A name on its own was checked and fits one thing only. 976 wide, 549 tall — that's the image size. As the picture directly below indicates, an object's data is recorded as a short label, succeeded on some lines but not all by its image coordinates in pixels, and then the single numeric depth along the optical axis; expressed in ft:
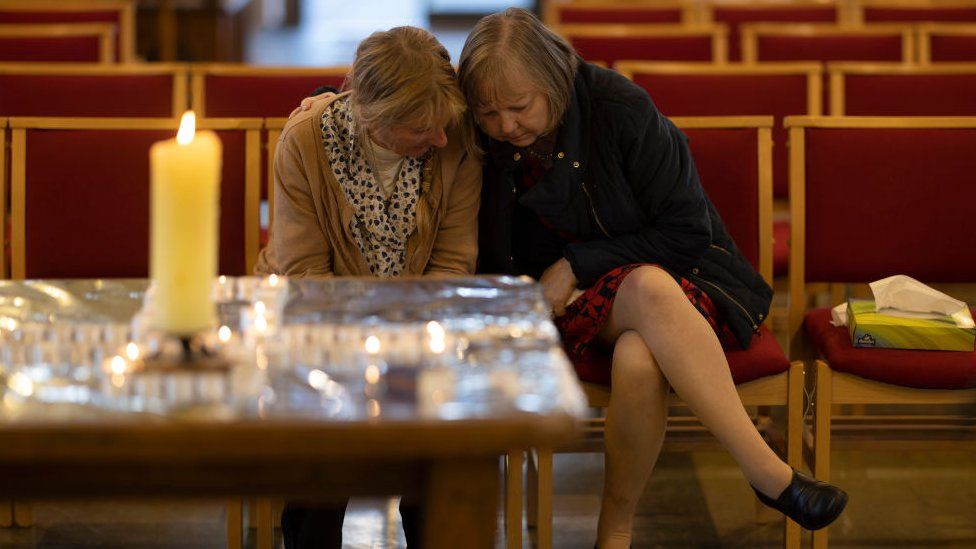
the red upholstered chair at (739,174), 15.55
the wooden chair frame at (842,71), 21.74
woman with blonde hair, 12.67
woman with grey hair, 12.21
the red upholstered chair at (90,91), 20.29
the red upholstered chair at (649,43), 26.30
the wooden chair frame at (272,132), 15.74
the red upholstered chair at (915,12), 32.19
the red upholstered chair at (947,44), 27.02
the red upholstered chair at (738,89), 20.49
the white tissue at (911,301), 13.84
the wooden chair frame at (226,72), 20.14
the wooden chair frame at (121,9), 29.55
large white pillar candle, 6.40
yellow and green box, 13.61
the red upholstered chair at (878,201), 15.53
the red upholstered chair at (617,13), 30.99
